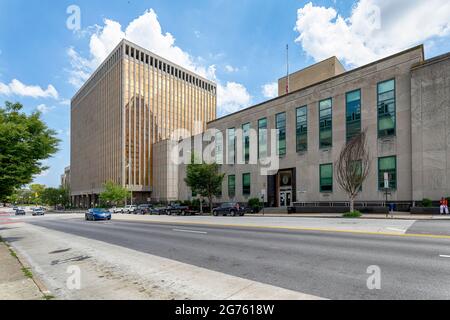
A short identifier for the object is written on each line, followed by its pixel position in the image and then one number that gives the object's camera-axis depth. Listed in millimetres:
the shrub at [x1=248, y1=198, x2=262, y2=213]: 37062
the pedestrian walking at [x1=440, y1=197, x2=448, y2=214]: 21338
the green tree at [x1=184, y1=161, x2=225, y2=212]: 39094
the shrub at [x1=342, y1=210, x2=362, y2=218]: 23255
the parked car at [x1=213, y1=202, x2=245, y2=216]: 32375
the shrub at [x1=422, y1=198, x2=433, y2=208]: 23250
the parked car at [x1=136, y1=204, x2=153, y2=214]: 46991
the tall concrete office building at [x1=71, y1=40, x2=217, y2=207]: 76500
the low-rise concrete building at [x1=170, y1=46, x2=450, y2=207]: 24597
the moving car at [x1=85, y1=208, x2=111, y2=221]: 30062
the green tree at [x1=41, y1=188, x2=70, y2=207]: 97375
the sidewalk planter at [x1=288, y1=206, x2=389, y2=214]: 26391
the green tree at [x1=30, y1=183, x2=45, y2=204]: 108588
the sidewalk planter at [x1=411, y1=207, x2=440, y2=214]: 22484
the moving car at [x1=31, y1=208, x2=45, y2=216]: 52688
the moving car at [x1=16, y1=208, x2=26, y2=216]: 55525
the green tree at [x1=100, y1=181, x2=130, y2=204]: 61531
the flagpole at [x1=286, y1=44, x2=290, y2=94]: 44109
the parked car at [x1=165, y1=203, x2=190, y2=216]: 38650
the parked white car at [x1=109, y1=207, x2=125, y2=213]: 55053
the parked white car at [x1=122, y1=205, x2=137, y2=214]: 53475
